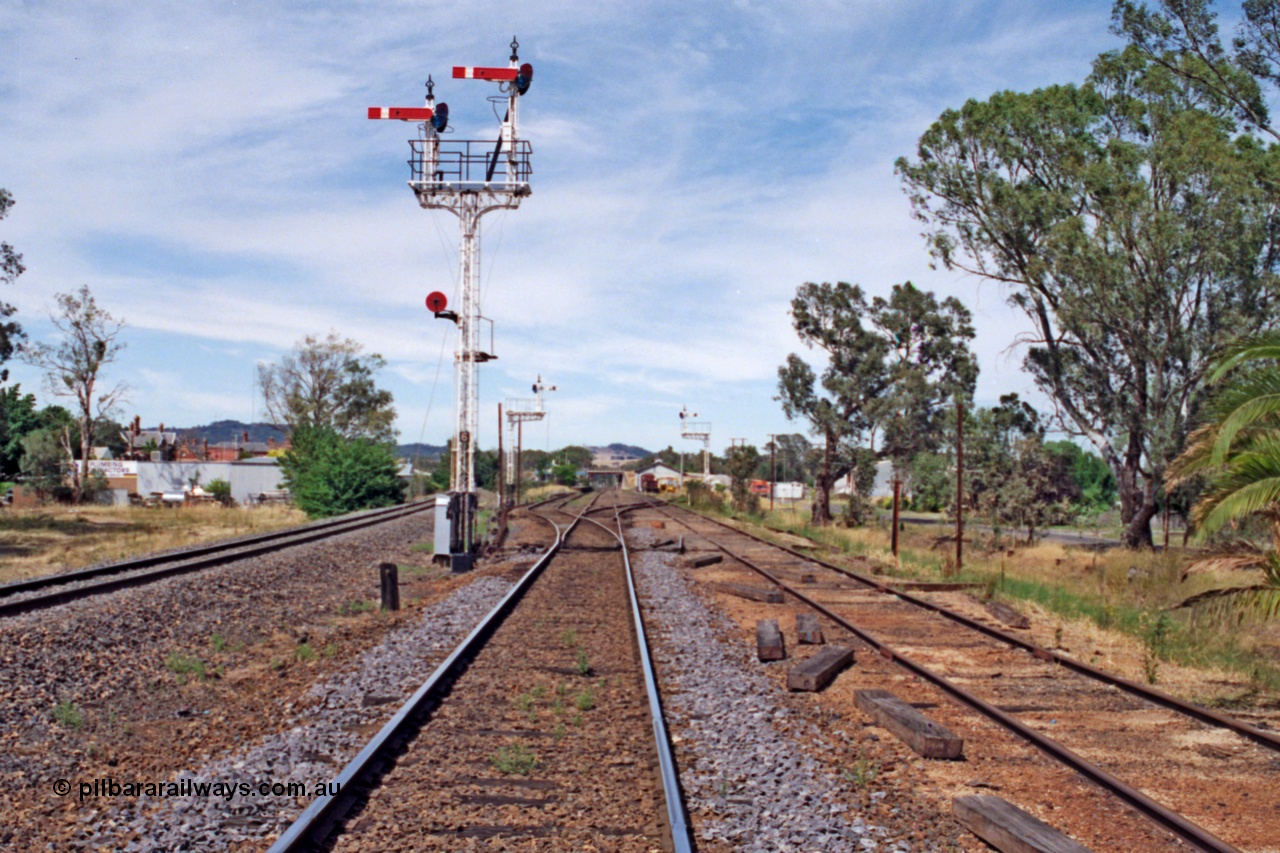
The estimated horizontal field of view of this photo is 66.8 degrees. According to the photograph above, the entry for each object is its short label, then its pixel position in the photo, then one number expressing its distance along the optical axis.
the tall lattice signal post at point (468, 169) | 21.53
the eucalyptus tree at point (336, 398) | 79.31
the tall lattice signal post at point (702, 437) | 88.12
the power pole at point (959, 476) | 20.53
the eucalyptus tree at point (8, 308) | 34.31
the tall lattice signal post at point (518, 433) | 57.47
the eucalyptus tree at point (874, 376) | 46.31
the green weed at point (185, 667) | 9.38
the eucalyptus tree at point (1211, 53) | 27.16
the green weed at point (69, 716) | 7.39
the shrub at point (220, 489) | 58.25
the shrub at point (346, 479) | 43.03
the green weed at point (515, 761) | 6.30
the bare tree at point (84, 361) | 56.41
